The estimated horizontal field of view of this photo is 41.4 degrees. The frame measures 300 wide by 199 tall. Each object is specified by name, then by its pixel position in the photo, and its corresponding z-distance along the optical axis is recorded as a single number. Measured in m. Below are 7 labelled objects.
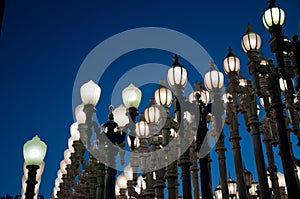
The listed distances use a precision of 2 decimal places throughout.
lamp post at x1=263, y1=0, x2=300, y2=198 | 9.53
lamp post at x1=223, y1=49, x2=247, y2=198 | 12.26
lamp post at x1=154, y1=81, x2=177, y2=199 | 11.52
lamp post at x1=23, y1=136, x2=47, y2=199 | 8.98
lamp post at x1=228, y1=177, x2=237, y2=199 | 18.27
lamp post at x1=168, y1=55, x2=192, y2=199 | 10.83
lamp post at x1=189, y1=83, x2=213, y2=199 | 8.35
